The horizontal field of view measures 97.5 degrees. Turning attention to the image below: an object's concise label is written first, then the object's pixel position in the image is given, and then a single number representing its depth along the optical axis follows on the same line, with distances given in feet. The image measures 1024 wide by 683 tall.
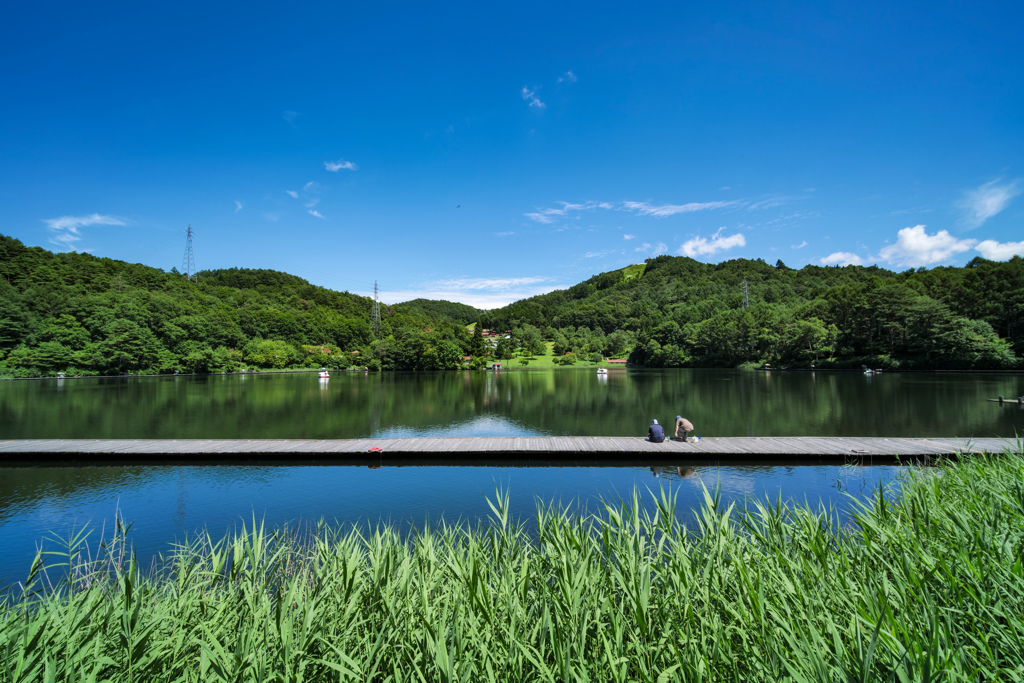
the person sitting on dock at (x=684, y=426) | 38.68
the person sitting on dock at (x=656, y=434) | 37.80
